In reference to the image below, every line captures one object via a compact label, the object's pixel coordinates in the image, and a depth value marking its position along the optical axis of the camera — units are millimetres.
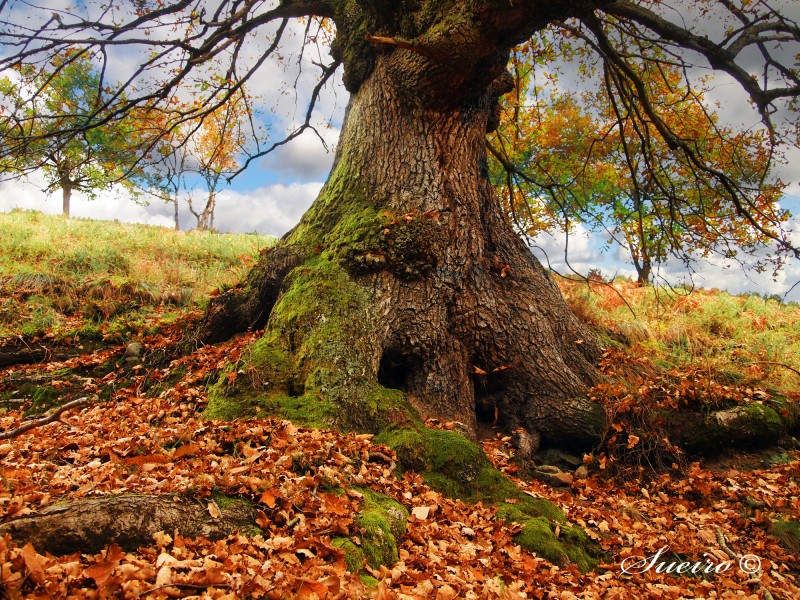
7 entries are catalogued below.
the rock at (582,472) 5043
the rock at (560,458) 5328
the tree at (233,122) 7696
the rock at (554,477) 4848
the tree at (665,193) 6371
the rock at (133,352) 5746
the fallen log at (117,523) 1834
